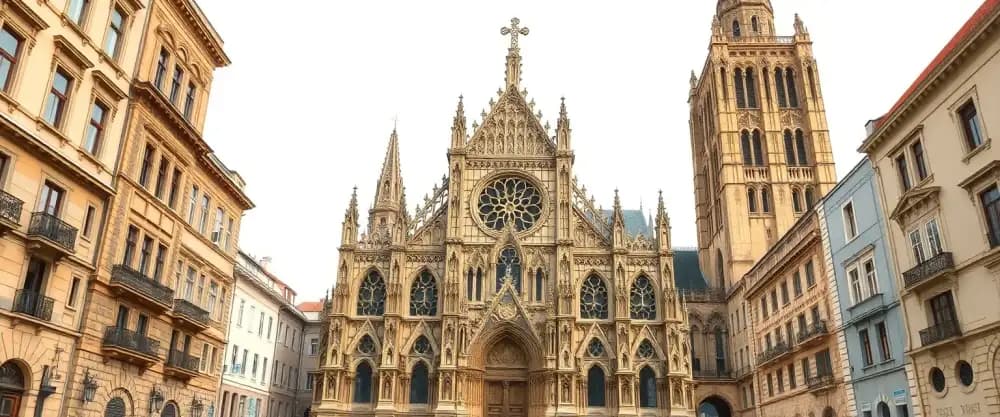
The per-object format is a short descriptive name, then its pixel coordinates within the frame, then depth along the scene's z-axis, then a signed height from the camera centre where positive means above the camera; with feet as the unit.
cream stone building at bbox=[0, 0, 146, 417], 61.52 +24.56
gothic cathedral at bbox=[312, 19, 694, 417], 126.41 +25.30
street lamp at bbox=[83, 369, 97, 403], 71.53 +5.41
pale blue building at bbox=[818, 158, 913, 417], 86.07 +19.06
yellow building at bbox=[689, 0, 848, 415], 159.22 +69.82
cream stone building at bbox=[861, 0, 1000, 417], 68.54 +23.59
